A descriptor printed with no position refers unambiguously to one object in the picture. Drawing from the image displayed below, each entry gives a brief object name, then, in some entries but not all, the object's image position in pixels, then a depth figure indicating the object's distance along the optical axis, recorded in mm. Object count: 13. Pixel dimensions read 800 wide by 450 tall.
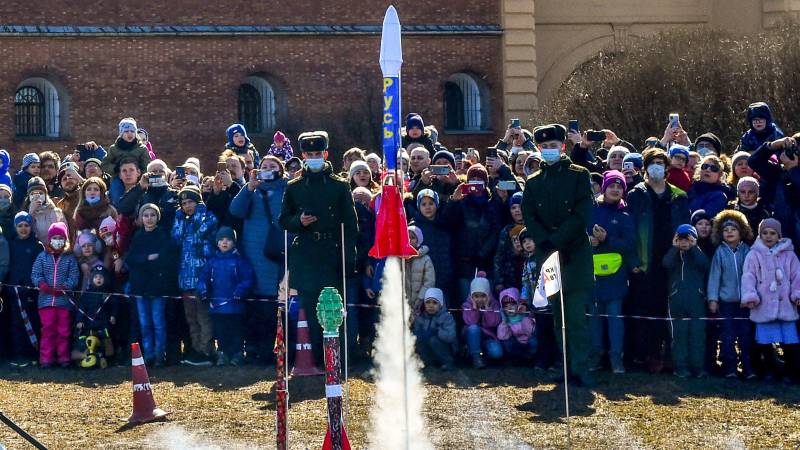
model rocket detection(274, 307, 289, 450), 10805
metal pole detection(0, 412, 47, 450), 10418
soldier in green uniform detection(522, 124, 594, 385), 14523
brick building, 34875
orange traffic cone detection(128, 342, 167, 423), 13531
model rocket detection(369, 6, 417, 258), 12500
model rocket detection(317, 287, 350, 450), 10508
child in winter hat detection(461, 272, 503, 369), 15852
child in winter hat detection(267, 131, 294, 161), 20552
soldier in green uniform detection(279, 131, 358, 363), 15156
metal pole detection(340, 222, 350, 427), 12781
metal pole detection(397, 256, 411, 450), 11913
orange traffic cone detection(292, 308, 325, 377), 15141
